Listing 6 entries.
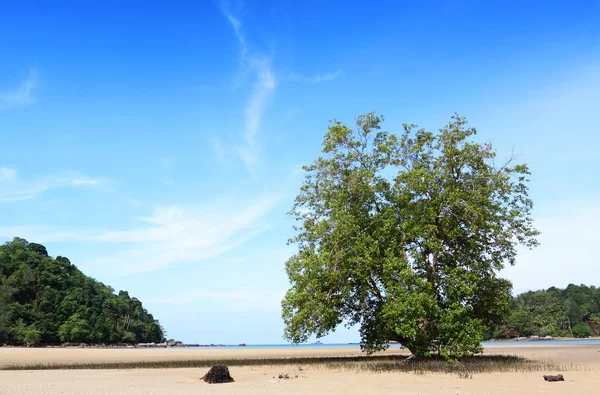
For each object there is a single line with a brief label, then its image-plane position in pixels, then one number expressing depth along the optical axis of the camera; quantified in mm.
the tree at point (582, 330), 145375
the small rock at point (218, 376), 20781
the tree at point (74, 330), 112688
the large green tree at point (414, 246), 27719
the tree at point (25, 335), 101369
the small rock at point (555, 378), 19688
